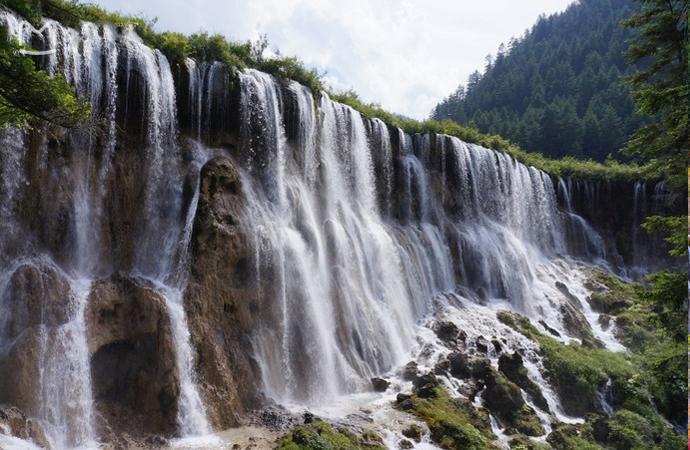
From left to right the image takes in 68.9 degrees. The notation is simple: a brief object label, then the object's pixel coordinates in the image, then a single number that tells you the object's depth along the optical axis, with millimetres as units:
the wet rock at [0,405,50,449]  10180
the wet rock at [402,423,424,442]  13219
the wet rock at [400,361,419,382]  17141
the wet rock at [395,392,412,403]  15173
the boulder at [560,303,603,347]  24625
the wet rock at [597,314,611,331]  26569
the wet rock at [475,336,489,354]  19641
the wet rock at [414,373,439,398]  15617
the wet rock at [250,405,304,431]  12891
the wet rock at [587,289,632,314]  28242
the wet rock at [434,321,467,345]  20234
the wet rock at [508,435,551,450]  14016
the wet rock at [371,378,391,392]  16498
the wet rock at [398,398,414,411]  14727
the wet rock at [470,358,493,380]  17453
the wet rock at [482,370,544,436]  15555
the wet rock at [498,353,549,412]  17516
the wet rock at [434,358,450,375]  17391
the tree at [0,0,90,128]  6293
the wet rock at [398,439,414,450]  12750
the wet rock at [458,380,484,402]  16453
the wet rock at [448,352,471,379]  17688
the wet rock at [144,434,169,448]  11284
